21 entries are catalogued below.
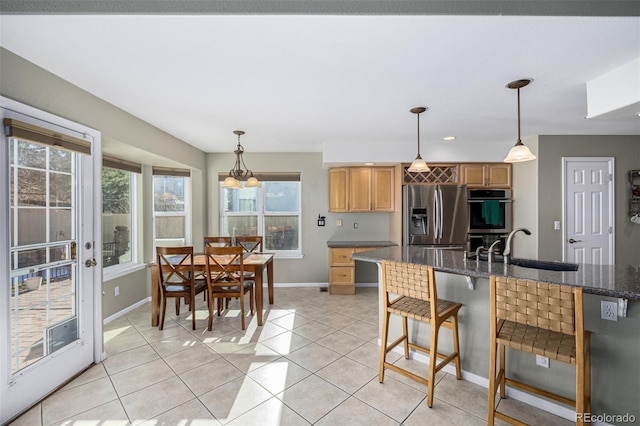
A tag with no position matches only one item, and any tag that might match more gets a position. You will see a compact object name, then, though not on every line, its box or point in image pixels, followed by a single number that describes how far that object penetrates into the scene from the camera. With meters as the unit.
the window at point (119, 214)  3.57
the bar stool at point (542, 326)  1.40
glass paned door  1.76
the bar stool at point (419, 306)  1.88
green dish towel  4.11
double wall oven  4.15
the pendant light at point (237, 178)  3.39
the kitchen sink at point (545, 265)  2.09
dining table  3.22
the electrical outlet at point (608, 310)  1.63
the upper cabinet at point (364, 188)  4.50
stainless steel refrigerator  4.09
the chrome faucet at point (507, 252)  2.07
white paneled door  3.75
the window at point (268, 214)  4.93
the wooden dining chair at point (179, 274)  3.04
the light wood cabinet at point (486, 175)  4.21
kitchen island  1.59
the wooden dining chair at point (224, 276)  3.06
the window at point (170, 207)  4.32
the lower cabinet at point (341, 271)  4.39
